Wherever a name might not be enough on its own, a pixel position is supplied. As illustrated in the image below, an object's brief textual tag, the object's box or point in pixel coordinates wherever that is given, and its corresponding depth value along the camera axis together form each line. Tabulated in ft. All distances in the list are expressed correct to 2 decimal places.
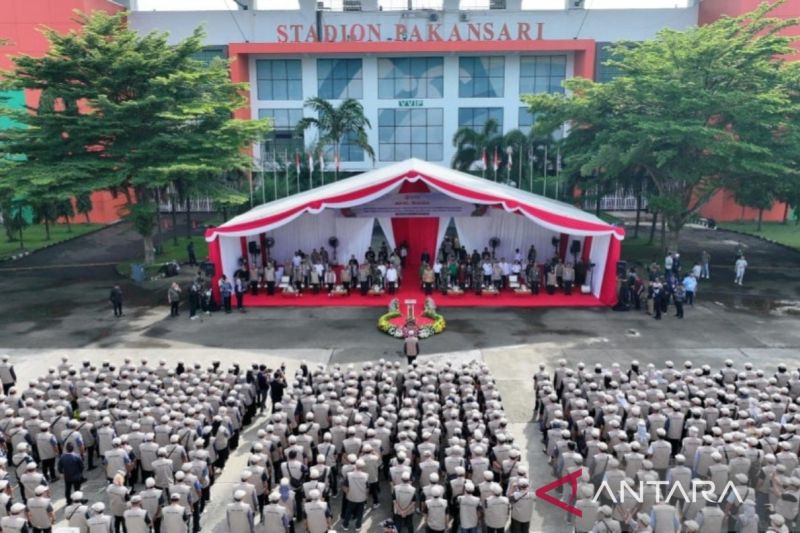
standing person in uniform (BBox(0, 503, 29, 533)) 26.30
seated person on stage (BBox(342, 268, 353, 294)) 77.15
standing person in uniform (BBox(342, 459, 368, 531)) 30.89
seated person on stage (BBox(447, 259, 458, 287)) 76.95
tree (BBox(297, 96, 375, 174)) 112.37
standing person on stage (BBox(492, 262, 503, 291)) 77.30
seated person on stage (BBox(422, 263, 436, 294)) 74.98
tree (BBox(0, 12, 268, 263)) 81.92
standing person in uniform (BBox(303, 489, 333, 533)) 28.30
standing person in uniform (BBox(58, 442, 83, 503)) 33.09
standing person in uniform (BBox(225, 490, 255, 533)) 28.32
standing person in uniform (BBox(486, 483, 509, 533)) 28.71
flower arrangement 61.36
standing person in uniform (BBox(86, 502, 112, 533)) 26.81
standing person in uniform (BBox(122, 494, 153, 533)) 27.76
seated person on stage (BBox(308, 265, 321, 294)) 77.41
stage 73.72
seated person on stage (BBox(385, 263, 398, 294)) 75.66
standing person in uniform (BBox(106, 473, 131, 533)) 29.76
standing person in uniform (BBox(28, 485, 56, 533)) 29.04
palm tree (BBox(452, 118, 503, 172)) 113.82
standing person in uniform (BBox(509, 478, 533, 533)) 29.17
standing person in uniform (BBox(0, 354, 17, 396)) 46.60
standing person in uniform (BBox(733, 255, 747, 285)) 81.56
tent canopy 70.28
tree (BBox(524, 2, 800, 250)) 78.54
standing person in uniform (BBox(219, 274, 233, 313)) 71.00
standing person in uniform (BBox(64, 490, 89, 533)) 28.04
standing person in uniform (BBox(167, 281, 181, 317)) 69.56
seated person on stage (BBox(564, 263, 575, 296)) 75.31
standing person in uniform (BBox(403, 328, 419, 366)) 51.26
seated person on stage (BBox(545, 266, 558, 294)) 76.18
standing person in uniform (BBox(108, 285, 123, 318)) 70.33
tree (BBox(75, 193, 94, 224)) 108.78
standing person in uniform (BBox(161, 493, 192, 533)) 27.71
